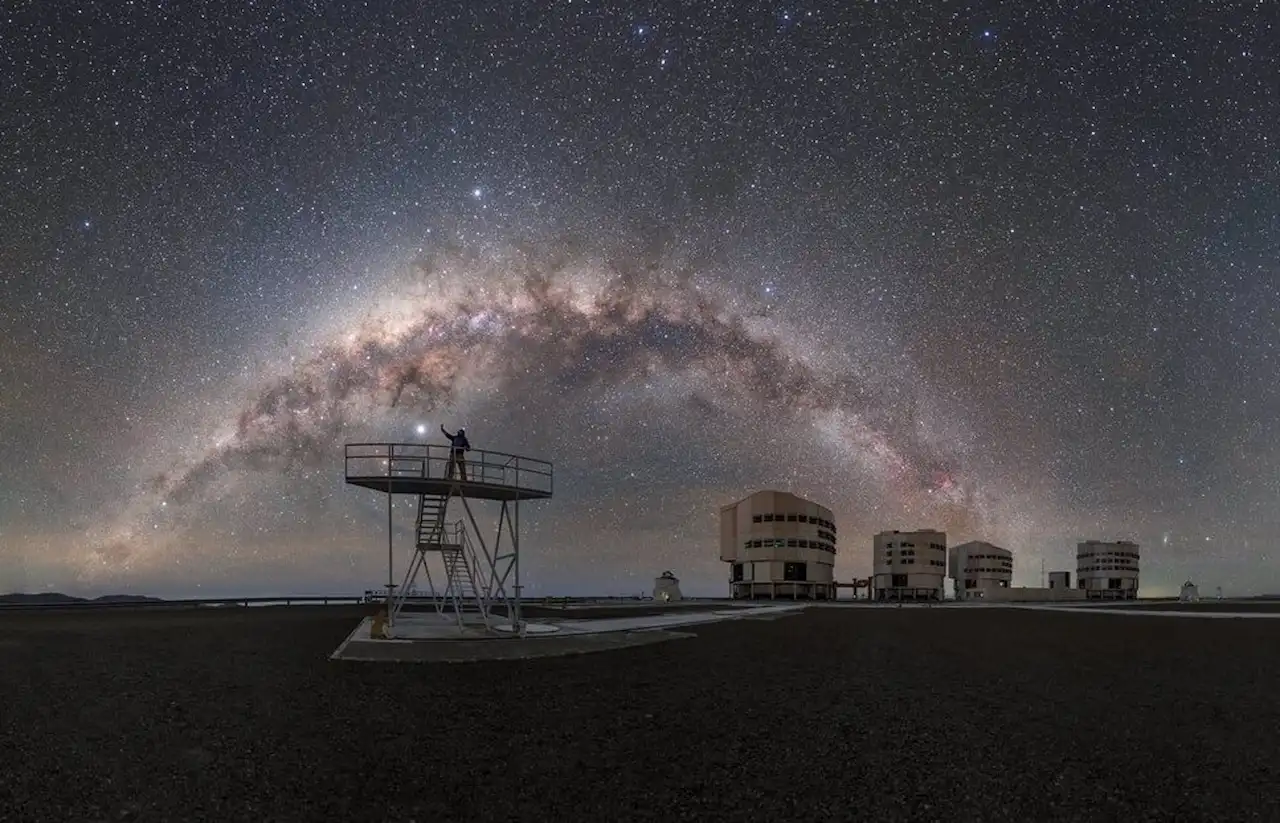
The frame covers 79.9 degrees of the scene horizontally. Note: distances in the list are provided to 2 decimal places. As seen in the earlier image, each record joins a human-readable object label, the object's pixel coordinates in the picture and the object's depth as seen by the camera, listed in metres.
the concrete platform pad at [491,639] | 17.00
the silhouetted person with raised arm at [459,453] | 21.38
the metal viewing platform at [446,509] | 21.02
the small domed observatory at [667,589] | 65.44
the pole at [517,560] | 22.24
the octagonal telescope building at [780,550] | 78.38
